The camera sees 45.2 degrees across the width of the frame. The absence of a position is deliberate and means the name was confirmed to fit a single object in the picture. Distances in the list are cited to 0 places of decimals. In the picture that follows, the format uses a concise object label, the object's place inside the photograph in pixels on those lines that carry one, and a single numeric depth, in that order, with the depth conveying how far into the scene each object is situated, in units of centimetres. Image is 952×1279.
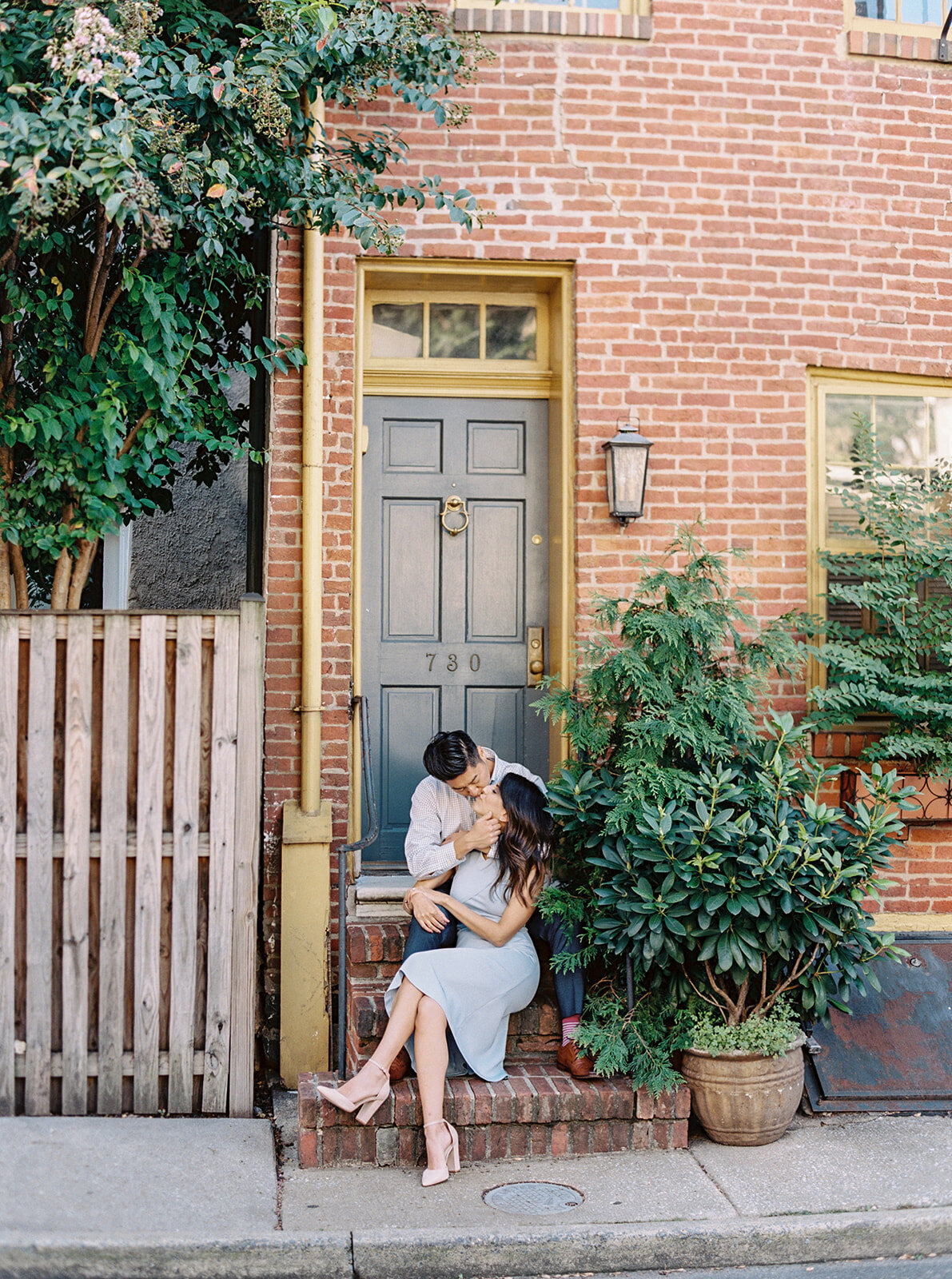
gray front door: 578
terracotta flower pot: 441
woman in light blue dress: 417
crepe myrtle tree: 429
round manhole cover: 391
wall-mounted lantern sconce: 542
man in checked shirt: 464
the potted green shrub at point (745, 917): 436
